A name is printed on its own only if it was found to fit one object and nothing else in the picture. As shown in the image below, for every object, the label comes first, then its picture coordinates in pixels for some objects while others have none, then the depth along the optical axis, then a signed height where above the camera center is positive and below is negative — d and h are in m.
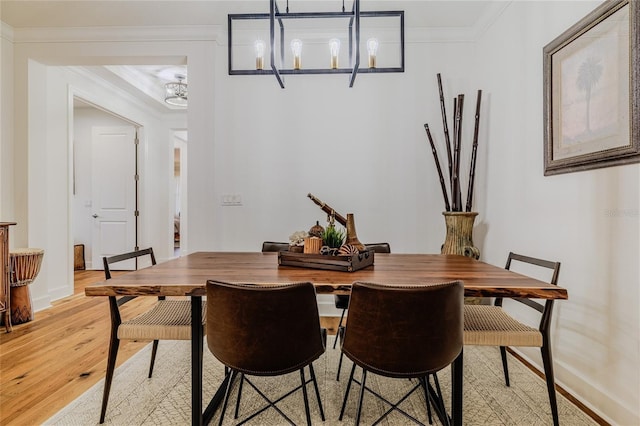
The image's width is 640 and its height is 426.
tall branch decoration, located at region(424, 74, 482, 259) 2.60 +0.13
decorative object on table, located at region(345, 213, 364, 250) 1.73 -0.12
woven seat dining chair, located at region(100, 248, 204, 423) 1.58 -0.56
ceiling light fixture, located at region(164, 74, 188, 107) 4.37 +1.59
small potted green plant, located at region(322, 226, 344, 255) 1.70 -0.14
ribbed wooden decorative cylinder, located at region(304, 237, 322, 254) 1.68 -0.17
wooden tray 1.53 -0.23
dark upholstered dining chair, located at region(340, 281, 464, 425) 1.12 -0.40
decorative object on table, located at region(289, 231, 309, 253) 1.71 -0.16
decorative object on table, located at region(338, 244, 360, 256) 1.62 -0.19
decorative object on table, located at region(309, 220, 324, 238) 1.73 -0.11
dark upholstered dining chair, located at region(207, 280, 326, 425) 1.15 -0.40
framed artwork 1.50 +0.61
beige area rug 1.61 -0.99
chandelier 3.04 +1.62
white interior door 5.21 +0.30
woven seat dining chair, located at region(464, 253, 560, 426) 1.51 -0.56
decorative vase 2.58 -0.17
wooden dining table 1.28 -0.28
